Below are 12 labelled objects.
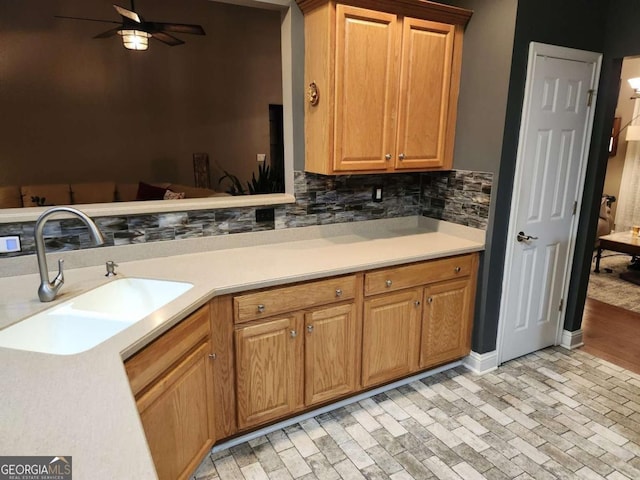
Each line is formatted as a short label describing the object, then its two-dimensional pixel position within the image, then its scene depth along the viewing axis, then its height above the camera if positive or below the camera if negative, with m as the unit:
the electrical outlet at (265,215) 2.54 -0.41
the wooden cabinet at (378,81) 2.25 +0.37
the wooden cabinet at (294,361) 2.05 -1.09
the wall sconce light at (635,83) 4.12 +0.66
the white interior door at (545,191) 2.60 -0.27
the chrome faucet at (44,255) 1.49 -0.40
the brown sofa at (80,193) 4.59 -0.54
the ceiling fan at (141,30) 3.63 +1.00
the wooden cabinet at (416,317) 2.39 -1.01
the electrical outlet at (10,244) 1.93 -0.45
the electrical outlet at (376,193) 2.93 -0.31
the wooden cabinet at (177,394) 1.46 -0.95
